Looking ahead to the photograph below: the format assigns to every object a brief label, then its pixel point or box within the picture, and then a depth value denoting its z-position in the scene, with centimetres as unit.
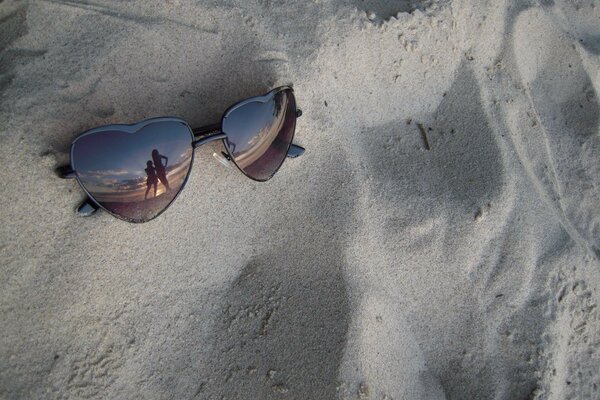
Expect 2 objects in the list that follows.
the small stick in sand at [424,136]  30
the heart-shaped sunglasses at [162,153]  22
